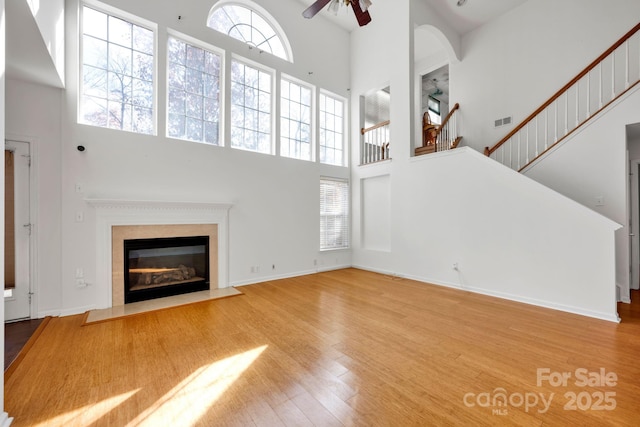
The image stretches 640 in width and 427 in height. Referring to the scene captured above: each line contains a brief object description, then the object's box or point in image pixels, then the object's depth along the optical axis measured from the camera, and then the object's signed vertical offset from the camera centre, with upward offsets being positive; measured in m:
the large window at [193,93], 4.43 +2.14
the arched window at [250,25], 5.00 +3.82
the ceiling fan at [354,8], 3.44 +2.78
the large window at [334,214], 6.43 +0.01
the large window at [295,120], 5.79 +2.14
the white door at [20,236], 3.26 -0.27
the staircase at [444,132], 6.59 +2.13
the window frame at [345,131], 6.86 +2.20
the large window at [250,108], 5.08 +2.14
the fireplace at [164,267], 3.98 -0.86
